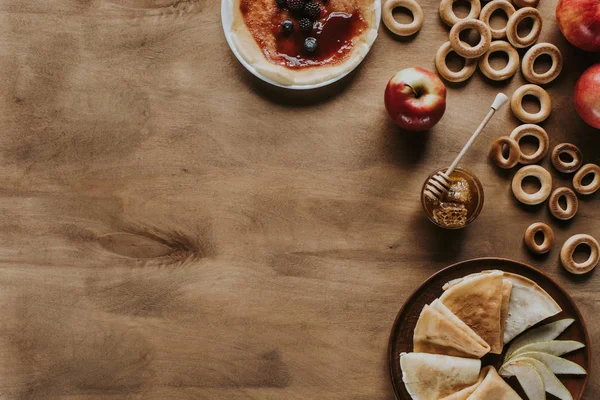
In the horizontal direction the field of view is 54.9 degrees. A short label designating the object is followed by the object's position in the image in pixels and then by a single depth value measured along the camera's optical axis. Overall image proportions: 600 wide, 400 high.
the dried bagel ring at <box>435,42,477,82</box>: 1.66
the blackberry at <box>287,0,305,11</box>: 1.66
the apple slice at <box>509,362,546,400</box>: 1.52
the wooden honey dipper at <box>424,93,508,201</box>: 1.55
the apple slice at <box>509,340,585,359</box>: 1.59
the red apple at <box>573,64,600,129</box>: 1.58
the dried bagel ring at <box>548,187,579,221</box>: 1.66
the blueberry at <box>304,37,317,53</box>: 1.66
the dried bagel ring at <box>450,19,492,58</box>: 1.64
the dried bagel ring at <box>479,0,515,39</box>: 1.67
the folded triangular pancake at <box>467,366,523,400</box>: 1.55
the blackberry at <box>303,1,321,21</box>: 1.67
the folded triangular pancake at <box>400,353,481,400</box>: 1.57
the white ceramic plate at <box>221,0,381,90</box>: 1.64
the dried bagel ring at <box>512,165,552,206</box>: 1.65
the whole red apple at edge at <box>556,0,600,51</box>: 1.55
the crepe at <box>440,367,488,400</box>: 1.56
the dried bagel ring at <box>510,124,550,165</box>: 1.65
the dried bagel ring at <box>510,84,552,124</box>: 1.66
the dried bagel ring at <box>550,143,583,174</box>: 1.66
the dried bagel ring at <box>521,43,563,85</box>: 1.66
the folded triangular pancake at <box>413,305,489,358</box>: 1.55
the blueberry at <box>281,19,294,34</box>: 1.67
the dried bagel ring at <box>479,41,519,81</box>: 1.66
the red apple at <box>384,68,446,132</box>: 1.57
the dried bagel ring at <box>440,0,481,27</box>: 1.67
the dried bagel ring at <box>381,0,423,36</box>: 1.66
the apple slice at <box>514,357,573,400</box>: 1.54
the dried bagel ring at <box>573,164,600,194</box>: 1.65
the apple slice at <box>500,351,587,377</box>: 1.57
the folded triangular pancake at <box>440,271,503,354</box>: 1.56
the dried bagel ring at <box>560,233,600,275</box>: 1.65
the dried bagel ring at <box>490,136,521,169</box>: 1.62
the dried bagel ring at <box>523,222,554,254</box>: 1.65
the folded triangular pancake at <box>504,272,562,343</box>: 1.58
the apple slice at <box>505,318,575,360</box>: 1.60
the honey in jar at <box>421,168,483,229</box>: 1.59
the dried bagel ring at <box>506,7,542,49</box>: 1.65
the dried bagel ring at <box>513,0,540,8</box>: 1.67
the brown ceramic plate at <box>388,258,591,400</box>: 1.59
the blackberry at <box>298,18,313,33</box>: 1.66
